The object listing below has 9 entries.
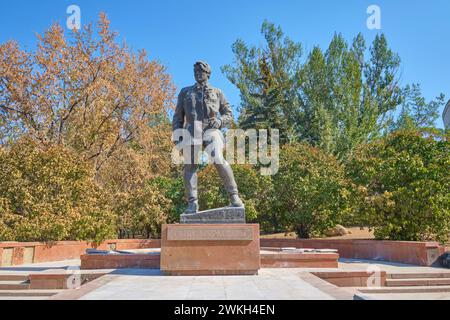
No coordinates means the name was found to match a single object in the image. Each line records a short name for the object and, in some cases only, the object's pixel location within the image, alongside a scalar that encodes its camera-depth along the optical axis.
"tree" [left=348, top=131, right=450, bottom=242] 10.72
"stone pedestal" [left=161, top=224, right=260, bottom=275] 6.88
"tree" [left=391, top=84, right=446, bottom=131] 30.08
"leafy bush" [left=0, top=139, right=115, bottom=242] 11.94
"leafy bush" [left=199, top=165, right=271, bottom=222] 18.08
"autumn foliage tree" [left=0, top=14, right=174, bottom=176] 16.89
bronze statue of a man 7.48
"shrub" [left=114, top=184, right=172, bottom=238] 17.89
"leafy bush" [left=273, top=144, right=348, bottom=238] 15.46
